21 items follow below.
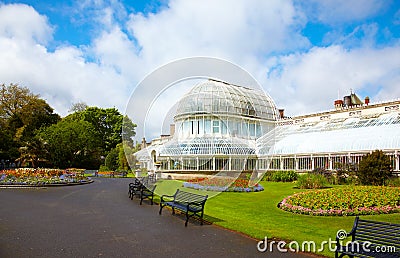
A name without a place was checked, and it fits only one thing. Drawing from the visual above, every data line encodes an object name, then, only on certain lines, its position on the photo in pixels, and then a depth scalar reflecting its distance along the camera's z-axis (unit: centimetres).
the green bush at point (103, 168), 4859
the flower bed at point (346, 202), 1245
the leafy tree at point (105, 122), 6250
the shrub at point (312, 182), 2105
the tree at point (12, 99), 5084
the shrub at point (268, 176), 2937
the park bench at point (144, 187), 1612
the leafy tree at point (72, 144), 4538
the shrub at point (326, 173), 2402
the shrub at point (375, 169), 1986
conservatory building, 2627
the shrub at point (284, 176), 2758
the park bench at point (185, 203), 1087
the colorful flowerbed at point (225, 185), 2030
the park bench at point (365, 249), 601
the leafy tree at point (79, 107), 7144
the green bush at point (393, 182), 1959
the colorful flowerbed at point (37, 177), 2497
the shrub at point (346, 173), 2266
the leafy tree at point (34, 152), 4053
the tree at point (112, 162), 4859
